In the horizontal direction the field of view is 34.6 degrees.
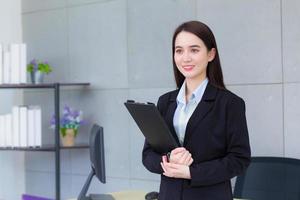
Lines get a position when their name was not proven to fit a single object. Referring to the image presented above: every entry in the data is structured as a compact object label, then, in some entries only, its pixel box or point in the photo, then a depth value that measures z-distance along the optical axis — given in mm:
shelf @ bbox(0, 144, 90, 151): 4061
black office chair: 2857
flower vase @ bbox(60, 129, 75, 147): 4184
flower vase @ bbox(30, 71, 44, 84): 4316
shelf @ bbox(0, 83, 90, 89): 4078
